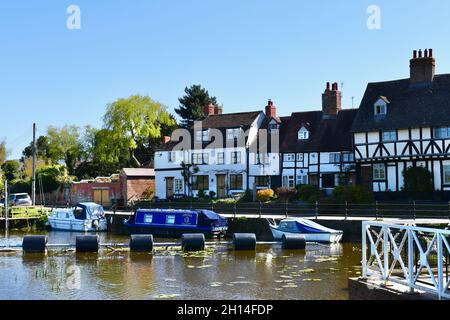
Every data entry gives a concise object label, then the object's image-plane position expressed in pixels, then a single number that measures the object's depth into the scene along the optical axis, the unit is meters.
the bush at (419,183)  41.50
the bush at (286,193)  46.02
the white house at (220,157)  53.72
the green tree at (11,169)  80.00
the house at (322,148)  48.75
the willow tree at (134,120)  72.38
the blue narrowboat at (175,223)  35.94
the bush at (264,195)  46.50
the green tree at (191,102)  84.19
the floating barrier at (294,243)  28.99
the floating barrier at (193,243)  28.48
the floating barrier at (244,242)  28.50
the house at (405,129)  41.88
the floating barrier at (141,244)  28.31
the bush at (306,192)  44.06
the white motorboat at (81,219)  43.09
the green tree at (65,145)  86.88
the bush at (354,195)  39.03
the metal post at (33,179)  53.56
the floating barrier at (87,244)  28.06
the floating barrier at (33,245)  28.08
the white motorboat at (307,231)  31.12
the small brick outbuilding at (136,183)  59.28
